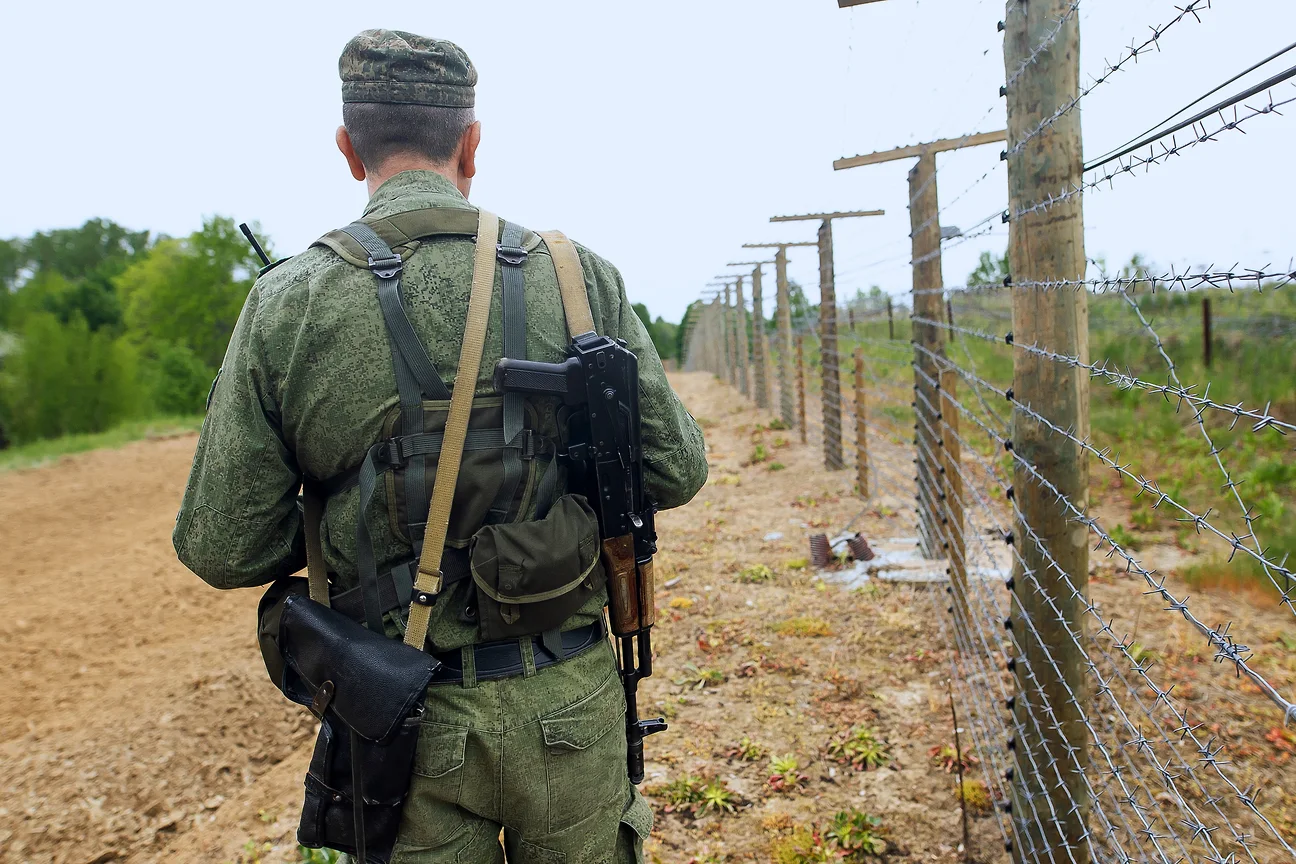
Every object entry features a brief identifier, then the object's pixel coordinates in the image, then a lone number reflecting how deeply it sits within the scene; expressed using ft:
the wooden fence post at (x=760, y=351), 40.06
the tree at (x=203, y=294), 130.72
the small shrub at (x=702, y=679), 12.69
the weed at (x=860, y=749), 10.12
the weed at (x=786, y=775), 9.89
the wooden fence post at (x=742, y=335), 47.18
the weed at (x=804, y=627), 13.86
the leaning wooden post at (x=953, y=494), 12.00
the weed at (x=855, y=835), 8.57
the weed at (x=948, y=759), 9.83
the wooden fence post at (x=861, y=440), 21.99
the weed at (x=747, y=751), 10.55
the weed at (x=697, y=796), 9.67
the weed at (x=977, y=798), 9.05
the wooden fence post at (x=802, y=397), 30.25
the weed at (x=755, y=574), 16.90
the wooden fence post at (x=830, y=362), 25.79
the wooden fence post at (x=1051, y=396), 6.03
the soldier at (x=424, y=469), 5.07
